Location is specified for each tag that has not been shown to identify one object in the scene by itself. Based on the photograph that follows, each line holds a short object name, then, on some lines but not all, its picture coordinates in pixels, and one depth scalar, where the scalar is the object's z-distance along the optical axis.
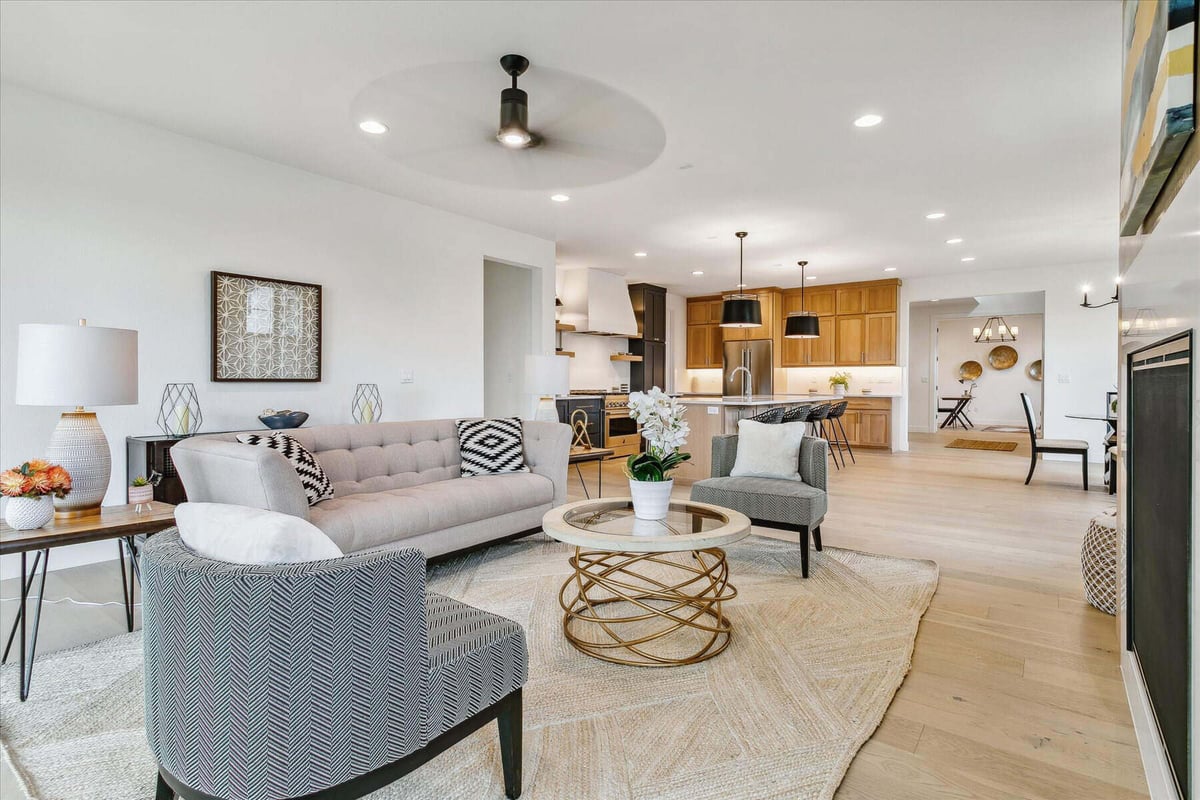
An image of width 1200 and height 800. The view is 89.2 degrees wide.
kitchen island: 6.29
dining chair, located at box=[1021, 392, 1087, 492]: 5.75
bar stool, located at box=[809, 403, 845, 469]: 6.79
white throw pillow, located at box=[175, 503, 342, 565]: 1.23
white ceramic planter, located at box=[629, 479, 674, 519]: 2.55
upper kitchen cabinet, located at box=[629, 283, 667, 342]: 9.32
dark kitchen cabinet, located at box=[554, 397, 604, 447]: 7.49
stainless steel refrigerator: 9.73
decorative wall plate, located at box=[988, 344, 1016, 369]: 13.26
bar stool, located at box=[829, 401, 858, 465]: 7.52
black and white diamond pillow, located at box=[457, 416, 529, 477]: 3.85
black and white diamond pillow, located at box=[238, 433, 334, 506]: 2.91
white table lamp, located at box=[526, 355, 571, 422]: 4.79
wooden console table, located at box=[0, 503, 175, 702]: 2.00
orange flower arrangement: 2.07
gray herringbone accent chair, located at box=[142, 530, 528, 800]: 1.15
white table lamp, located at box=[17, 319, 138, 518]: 2.22
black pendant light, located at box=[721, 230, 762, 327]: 6.20
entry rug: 9.47
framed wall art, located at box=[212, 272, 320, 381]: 3.96
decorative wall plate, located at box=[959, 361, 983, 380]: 13.70
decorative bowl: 4.00
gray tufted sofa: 2.63
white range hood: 7.93
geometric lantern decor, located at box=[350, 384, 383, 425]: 4.77
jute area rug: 1.58
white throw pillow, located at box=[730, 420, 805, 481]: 3.67
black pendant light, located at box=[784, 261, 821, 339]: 7.43
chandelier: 13.26
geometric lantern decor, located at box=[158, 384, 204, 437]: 3.71
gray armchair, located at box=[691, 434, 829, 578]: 3.21
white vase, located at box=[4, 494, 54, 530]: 2.09
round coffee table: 2.21
